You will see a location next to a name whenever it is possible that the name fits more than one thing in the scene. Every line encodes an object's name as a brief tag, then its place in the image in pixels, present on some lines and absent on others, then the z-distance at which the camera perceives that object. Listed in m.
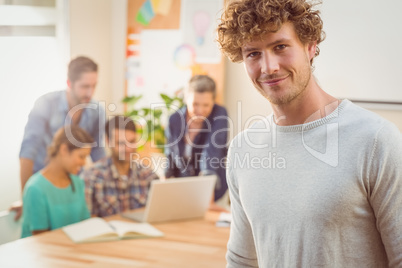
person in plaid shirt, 3.40
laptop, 2.91
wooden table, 2.35
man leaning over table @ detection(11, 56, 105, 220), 3.66
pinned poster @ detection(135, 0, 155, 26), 4.67
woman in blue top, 3.21
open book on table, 2.67
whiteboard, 3.89
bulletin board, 4.46
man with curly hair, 1.30
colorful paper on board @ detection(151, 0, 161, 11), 4.64
